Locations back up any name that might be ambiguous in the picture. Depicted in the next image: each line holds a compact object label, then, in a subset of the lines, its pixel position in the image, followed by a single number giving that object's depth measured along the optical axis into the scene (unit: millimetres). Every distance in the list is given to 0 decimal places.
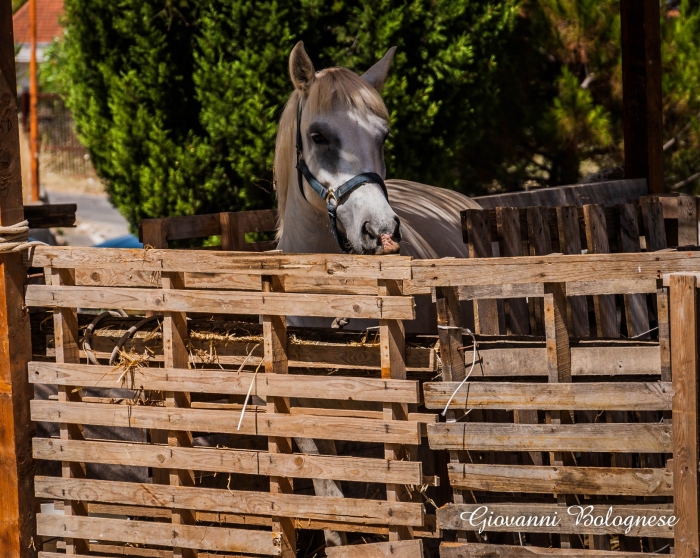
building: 72687
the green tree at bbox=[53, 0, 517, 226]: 16625
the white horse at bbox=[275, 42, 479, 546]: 8055
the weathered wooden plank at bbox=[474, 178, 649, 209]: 12242
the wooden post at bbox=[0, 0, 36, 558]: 7469
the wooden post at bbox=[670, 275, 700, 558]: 6070
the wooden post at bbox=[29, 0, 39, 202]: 37906
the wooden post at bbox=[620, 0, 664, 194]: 12977
